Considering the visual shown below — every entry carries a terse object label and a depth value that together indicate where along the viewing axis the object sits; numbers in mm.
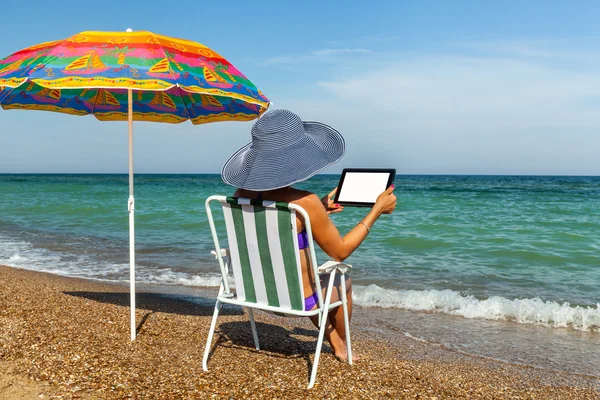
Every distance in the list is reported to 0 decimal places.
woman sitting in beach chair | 3070
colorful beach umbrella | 3359
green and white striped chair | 3037
